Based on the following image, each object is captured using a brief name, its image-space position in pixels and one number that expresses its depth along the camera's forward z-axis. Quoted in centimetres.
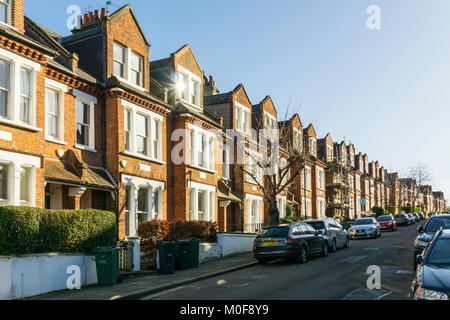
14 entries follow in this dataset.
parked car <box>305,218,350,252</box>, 2184
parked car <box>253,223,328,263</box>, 1786
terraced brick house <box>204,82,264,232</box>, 3125
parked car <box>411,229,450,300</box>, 708
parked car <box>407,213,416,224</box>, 5994
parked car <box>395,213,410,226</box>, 5400
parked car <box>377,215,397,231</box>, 4247
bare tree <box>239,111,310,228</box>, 2616
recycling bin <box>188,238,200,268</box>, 1811
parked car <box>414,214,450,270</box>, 1433
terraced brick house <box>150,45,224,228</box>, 2411
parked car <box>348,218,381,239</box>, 3128
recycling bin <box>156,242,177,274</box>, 1604
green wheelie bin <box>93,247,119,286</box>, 1359
